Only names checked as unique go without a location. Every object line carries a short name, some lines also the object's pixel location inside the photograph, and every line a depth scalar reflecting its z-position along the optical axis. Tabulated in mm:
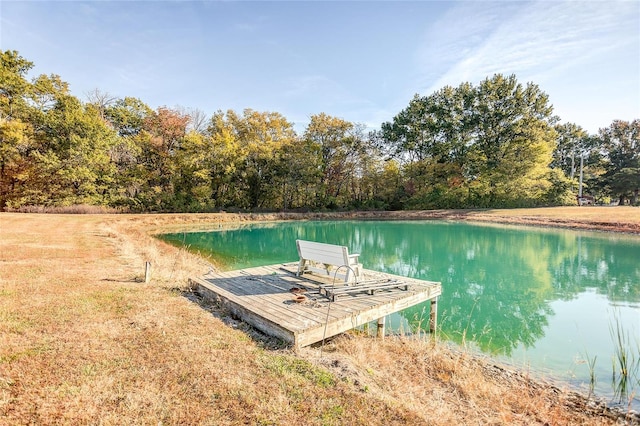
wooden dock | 4551
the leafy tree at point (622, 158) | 39594
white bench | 5865
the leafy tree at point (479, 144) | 35812
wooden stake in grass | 6939
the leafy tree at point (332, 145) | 37750
